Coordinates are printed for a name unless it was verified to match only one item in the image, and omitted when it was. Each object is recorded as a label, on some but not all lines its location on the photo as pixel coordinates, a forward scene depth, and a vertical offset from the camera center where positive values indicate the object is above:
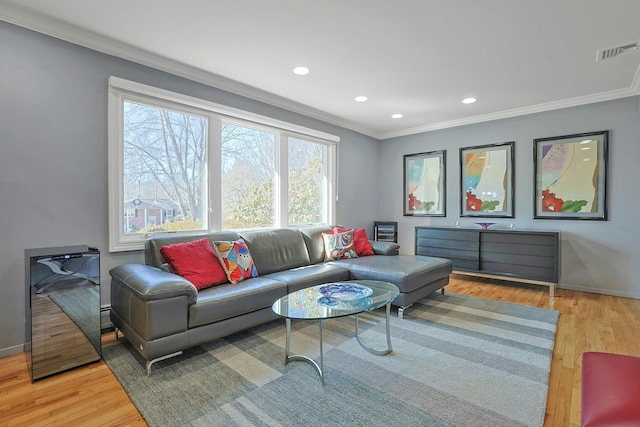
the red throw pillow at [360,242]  4.16 -0.41
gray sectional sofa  2.09 -0.65
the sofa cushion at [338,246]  4.02 -0.45
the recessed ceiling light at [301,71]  3.14 +1.42
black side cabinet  2.04 -0.68
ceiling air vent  2.68 +1.42
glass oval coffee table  1.99 -0.63
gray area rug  1.67 -1.07
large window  2.83 +0.48
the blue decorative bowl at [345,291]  2.31 -0.62
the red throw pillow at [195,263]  2.61 -0.45
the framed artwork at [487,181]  4.59 +0.48
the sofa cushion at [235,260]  2.83 -0.46
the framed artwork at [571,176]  3.94 +0.47
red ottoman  1.04 -0.66
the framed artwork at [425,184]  5.25 +0.48
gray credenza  3.87 -0.53
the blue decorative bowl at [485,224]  4.59 -0.18
